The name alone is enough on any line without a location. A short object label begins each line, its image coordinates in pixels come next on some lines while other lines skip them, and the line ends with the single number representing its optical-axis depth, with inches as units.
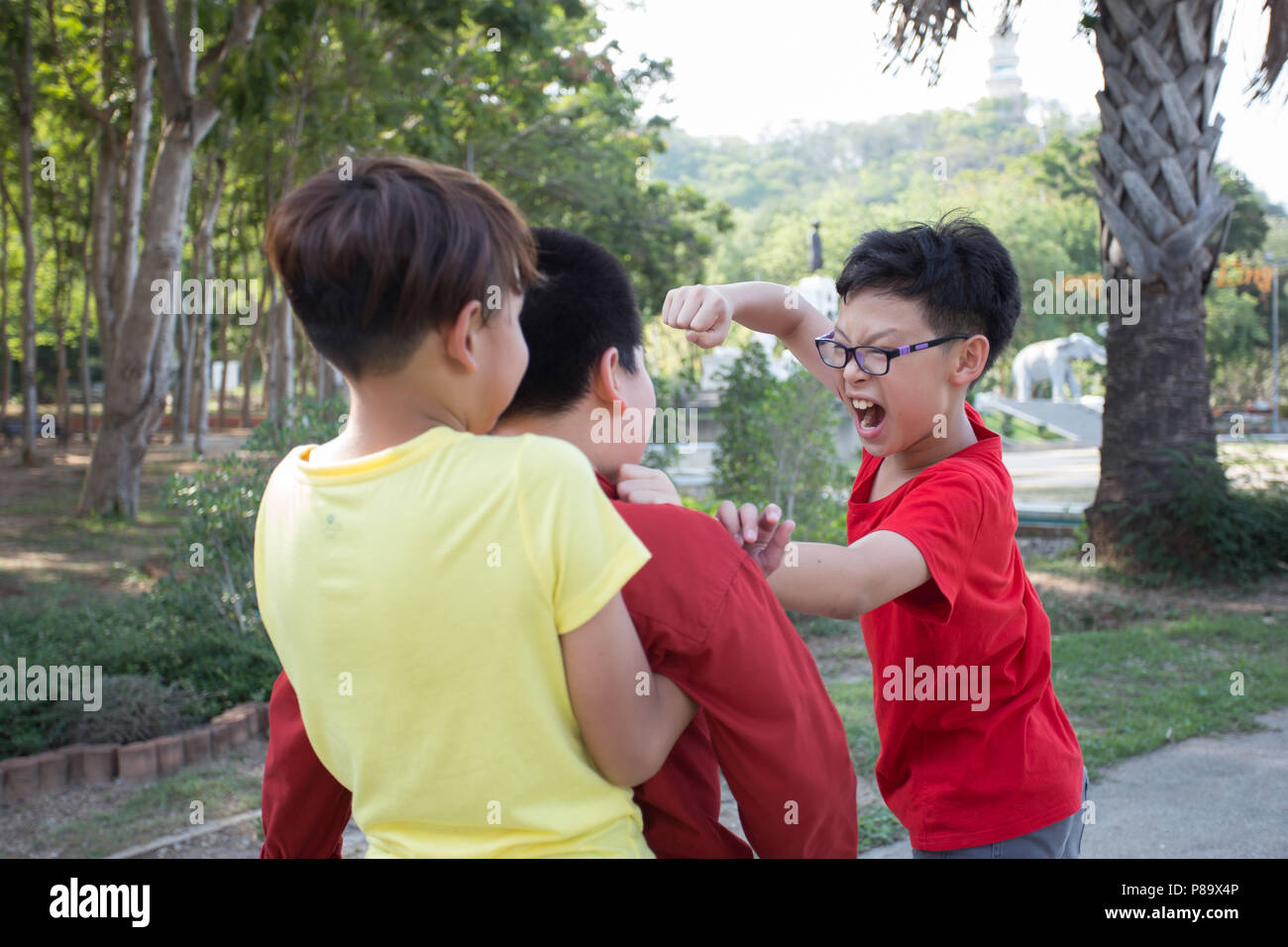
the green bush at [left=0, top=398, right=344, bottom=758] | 201.3
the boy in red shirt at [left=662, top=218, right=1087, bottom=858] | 75.2
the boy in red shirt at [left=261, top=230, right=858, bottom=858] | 54.5
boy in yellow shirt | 49.6
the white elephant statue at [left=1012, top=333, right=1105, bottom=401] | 1500.6
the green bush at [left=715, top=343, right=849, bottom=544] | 325.1
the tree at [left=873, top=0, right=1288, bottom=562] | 334.3
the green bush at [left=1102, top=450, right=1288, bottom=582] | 327.3
